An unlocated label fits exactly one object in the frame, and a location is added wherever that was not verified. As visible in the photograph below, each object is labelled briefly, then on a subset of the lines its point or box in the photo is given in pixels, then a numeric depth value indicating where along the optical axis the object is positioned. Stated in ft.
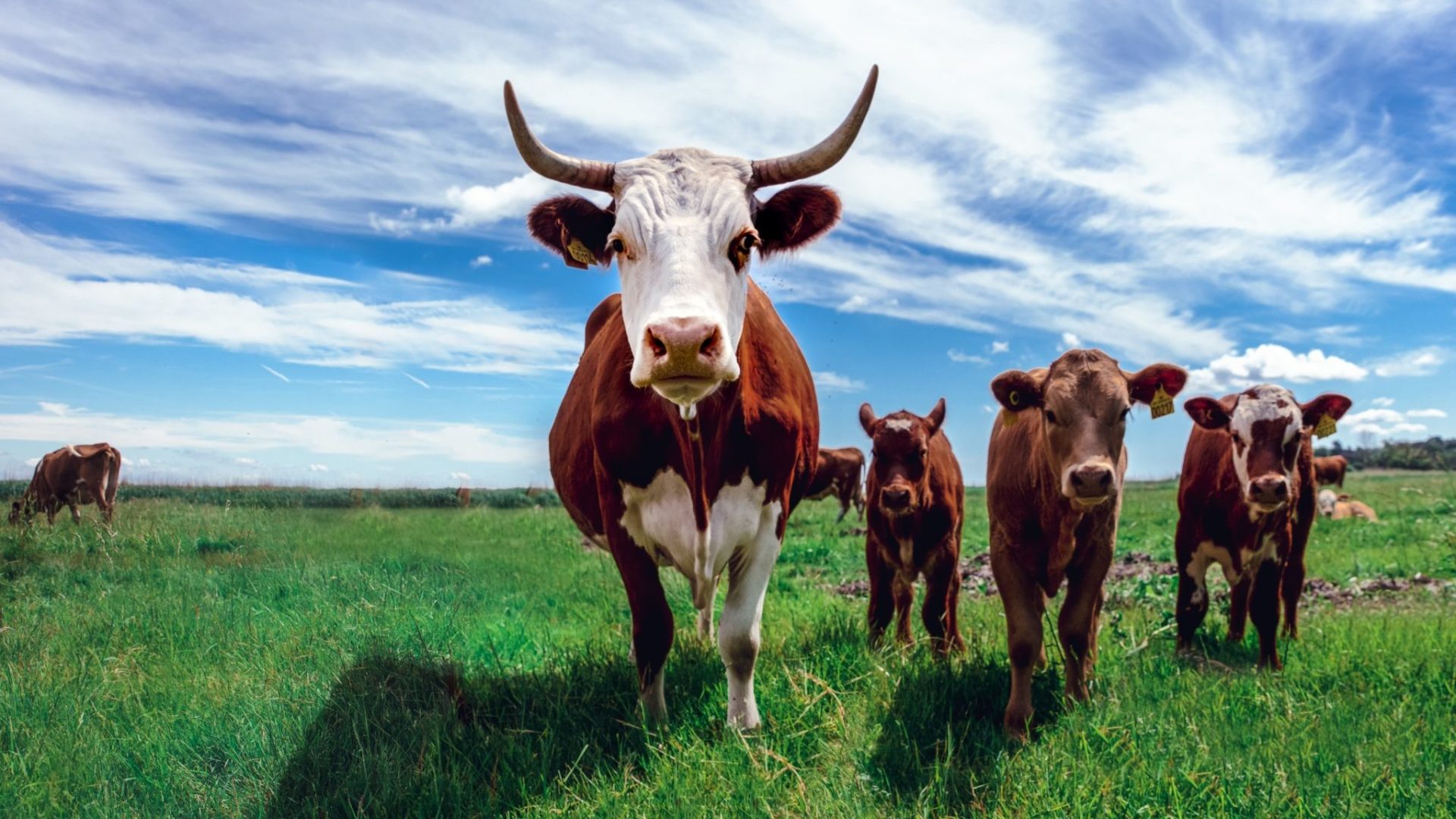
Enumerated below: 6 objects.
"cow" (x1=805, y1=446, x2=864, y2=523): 64.75
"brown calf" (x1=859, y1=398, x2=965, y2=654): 23.15
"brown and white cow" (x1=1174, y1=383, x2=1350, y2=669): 22.94
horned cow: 14.32
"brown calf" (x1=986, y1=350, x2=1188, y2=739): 17.14
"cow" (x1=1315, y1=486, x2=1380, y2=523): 60.34
